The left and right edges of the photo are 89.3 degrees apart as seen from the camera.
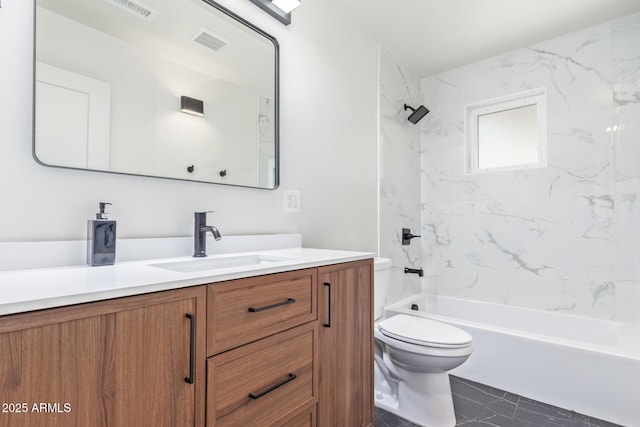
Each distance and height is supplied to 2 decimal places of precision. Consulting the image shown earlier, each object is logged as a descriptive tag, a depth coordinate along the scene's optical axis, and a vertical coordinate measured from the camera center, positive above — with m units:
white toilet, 1.54 -0.72
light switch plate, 1.68 +0.09
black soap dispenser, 0.96 -0.07
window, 2.48 +0.70
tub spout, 2.52 -0.42
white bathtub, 1.62 -0.79
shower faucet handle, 2.66 -0.15
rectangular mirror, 1.00 +0.47
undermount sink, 1.11 -0.17
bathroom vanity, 0.55 -0.29
